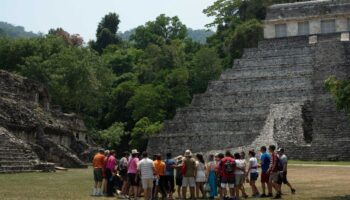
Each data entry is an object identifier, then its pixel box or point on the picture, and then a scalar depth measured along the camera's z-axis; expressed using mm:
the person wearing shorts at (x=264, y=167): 16855
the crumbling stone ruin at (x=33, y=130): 25719
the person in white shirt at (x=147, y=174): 15000
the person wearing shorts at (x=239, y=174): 16156
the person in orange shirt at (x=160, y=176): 15984
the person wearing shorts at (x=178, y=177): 16562
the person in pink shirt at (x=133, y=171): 15984
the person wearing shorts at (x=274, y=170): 16438
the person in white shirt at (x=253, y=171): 17094
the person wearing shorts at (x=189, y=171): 16156
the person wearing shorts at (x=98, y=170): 17202
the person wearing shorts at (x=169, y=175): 16362
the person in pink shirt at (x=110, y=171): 17203
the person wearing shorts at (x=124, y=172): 16984
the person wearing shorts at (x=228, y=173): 15505
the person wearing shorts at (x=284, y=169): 16688
